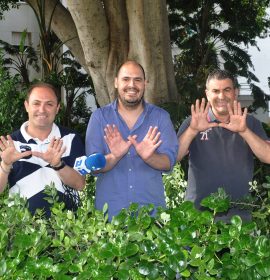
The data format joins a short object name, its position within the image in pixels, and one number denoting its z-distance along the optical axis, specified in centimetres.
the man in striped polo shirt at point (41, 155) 343
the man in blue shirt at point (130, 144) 353
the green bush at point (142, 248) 196
